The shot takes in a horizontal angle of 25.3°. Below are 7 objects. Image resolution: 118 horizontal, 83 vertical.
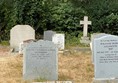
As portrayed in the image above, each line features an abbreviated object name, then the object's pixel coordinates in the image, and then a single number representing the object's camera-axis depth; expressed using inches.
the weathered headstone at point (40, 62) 233.2
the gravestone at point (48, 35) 362.6
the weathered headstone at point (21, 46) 322.3
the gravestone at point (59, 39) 347.3
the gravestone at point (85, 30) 417.4
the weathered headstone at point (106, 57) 221.0
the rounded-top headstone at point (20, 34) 372.0
